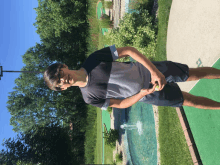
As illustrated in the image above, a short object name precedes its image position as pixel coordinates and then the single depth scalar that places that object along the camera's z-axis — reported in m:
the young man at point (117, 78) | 2.85
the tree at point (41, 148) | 11.68
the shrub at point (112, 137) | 12.97
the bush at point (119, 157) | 11.73
